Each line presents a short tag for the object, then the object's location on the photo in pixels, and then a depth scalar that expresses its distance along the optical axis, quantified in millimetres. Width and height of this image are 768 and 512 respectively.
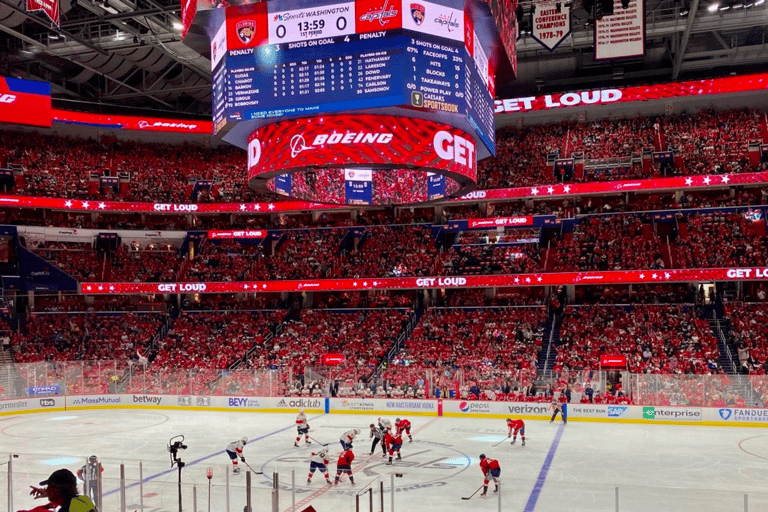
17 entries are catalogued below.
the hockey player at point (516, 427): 24562
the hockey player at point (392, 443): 22039
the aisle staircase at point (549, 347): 32353
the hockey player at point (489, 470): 17969
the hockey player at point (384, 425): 22953
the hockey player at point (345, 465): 19047
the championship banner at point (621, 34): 24531
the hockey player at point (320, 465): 18953
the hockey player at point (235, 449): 20969
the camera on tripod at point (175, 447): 15994
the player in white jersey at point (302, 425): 24938
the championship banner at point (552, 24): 24312
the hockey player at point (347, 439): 20438
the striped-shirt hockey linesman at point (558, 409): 29938
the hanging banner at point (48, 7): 20641
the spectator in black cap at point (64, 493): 6070
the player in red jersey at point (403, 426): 23188
